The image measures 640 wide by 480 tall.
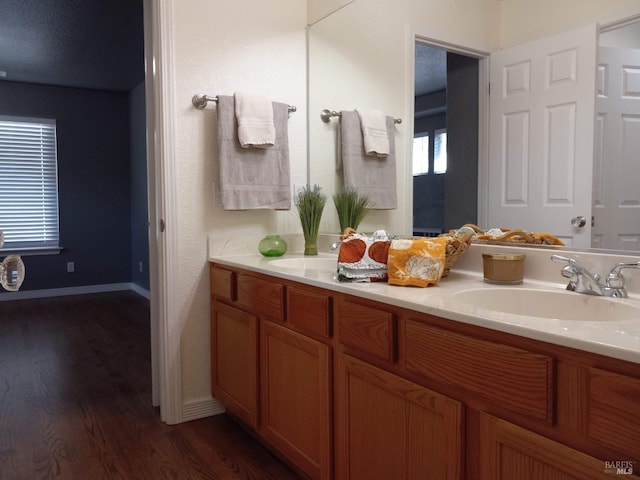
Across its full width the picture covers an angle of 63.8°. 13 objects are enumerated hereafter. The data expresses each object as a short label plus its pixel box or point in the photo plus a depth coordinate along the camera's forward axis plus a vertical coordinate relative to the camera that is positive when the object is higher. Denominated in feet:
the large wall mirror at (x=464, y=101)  4.41 +1.18
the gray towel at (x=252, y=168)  7.54 +0.63
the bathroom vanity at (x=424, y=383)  2.83 -1.30
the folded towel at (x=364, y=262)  5.08 -0.53
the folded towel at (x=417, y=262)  4.78 -0.50
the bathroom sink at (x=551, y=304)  3.93 -0.81
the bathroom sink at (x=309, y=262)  7.32 -0.77
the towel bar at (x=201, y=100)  7.47 +1.60
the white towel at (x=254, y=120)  7.59 +1.33
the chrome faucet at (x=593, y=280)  4.11 -0.60
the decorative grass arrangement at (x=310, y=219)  7.99 -0.15
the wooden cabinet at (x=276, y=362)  5.25 -1.84
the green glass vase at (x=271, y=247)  7.69 -0.56
